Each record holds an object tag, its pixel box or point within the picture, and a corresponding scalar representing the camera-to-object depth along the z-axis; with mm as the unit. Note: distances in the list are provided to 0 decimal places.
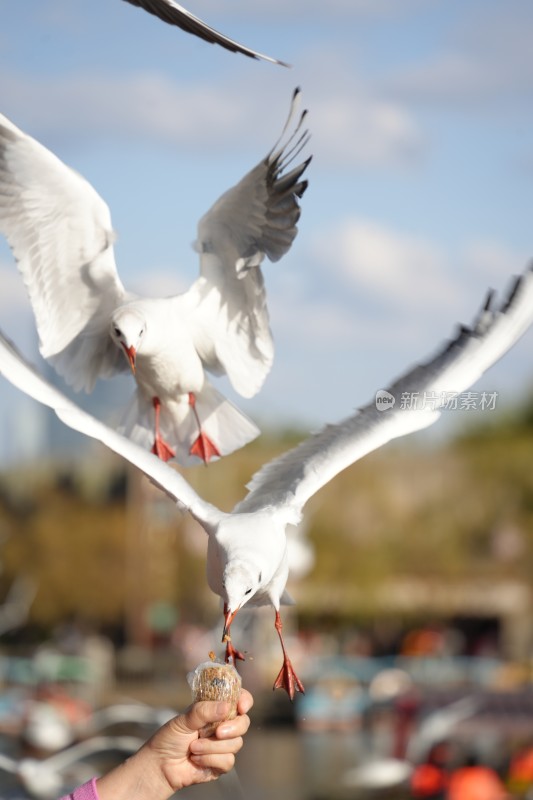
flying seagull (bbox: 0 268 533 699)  6242
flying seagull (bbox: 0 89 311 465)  8961
